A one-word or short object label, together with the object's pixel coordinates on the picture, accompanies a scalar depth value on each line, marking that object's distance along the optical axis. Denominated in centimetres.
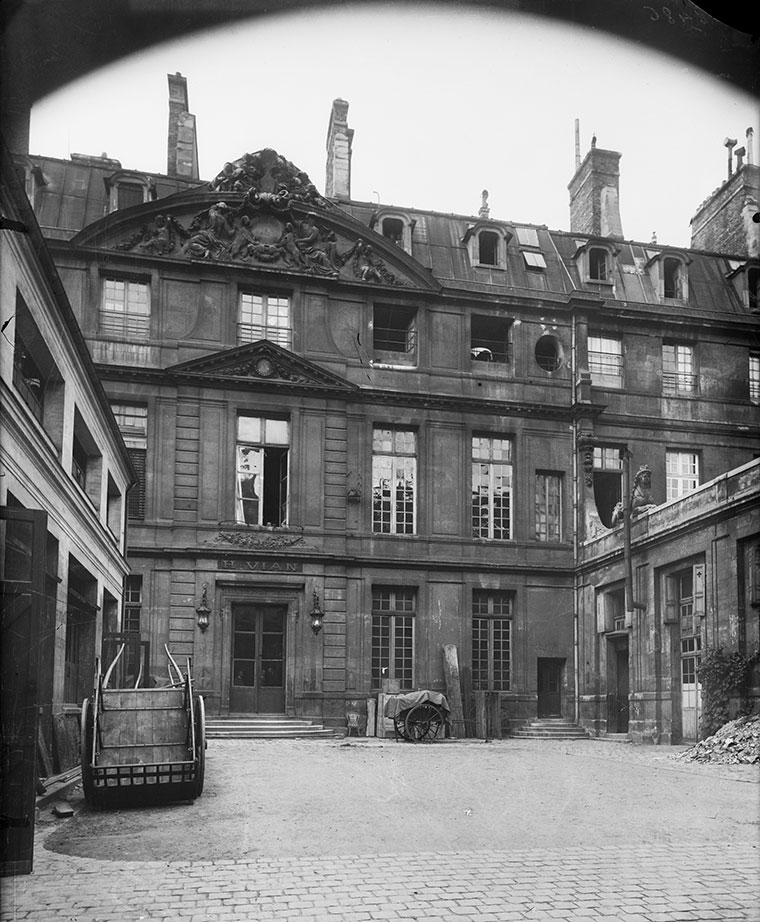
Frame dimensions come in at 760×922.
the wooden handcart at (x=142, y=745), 1185
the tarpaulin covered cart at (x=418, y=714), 2442
